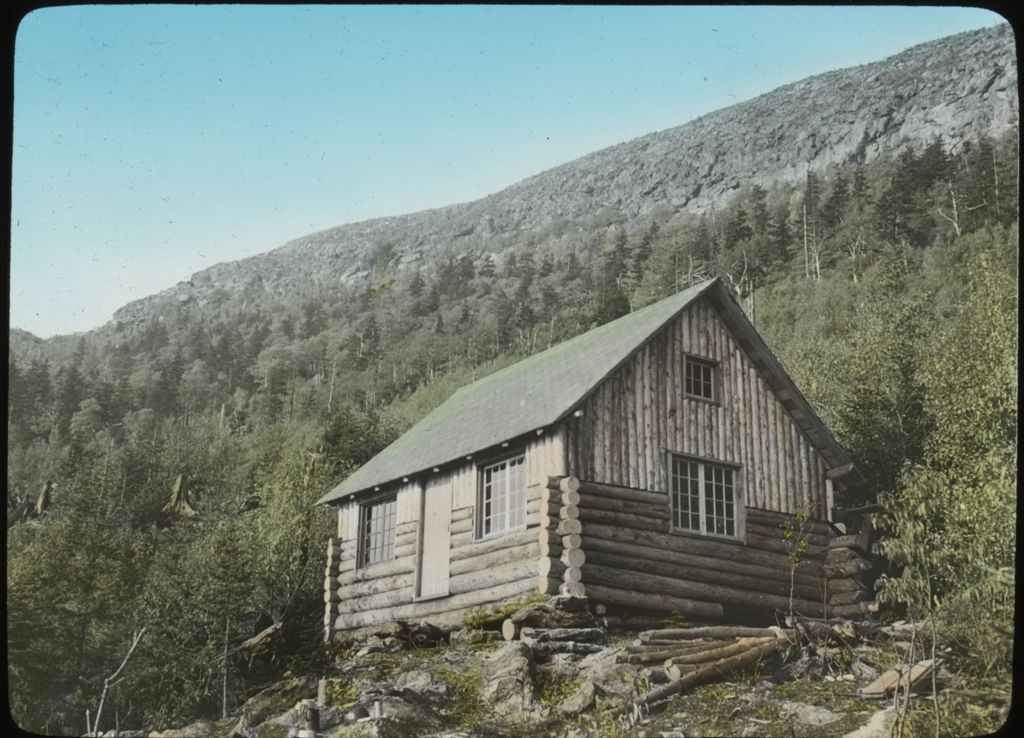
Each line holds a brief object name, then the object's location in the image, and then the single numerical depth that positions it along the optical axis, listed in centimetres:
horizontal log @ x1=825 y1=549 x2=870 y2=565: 1463
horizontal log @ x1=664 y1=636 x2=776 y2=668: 1145
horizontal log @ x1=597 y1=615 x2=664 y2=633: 1318
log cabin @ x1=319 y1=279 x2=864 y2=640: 1369
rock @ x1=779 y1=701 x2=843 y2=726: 1033
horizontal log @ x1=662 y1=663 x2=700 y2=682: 1116
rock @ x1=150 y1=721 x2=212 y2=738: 1074
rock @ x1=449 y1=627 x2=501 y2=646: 1322
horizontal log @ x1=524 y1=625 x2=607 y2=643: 1263
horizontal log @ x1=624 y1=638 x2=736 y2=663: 1183
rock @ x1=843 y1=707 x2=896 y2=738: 989
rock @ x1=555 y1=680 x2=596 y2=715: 1059
